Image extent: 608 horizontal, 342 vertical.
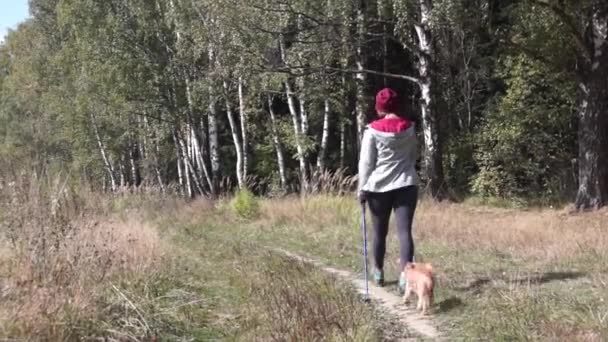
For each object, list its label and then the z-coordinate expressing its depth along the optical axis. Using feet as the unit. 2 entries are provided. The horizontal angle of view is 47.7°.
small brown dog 18.75
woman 20.52
